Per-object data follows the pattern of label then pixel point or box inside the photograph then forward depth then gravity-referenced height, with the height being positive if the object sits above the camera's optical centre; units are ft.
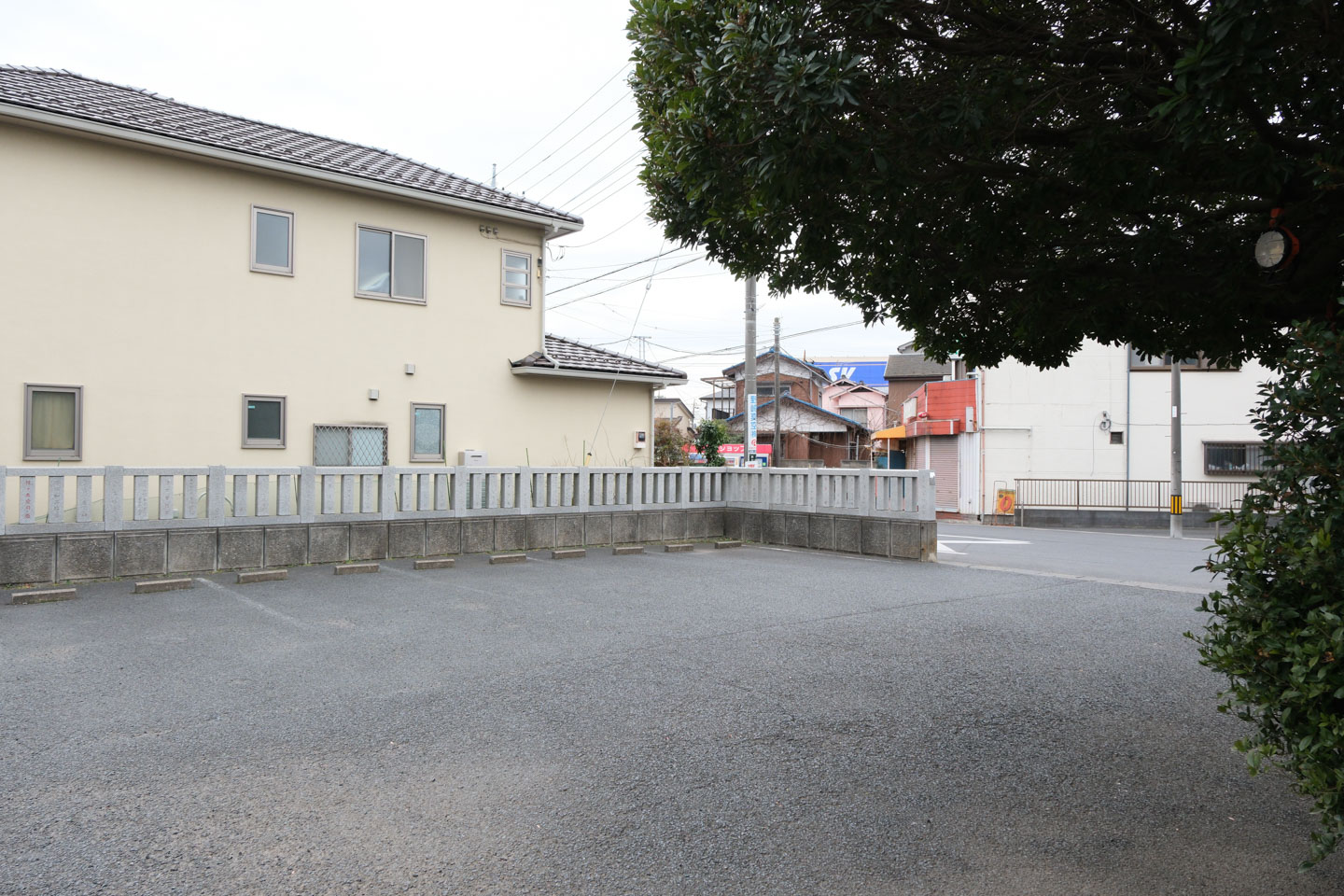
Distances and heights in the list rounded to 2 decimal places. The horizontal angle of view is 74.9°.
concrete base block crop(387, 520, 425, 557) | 33.68 -2.90
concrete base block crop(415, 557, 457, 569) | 31.99 -3.64
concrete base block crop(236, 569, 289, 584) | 28.02 -3.66
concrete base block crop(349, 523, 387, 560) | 32.65 -2.89
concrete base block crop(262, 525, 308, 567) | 30.71 -2.91
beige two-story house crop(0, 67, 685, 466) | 34.55 +7.32
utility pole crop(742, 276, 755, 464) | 56.34 +4.12
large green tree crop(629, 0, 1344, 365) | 11.79 +4.77
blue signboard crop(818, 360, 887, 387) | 210.38 +23.39
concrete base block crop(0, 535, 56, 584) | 25.85 -2.95
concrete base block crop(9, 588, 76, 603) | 24.00 -3.72
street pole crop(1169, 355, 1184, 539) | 63.77 +0.04
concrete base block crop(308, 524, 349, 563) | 31.63 -2.92
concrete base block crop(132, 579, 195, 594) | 25.72 -3.70
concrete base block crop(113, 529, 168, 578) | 27.63 -2.91
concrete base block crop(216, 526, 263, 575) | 29.68 -2.96
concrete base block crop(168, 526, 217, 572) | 28.66 -2.91
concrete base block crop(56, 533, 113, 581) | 26.71 -2.95
